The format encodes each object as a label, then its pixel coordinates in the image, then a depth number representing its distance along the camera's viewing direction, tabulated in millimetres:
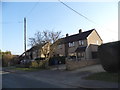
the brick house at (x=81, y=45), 19350
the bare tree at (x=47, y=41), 18755
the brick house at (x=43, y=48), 18542
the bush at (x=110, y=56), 7411
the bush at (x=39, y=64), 14684
